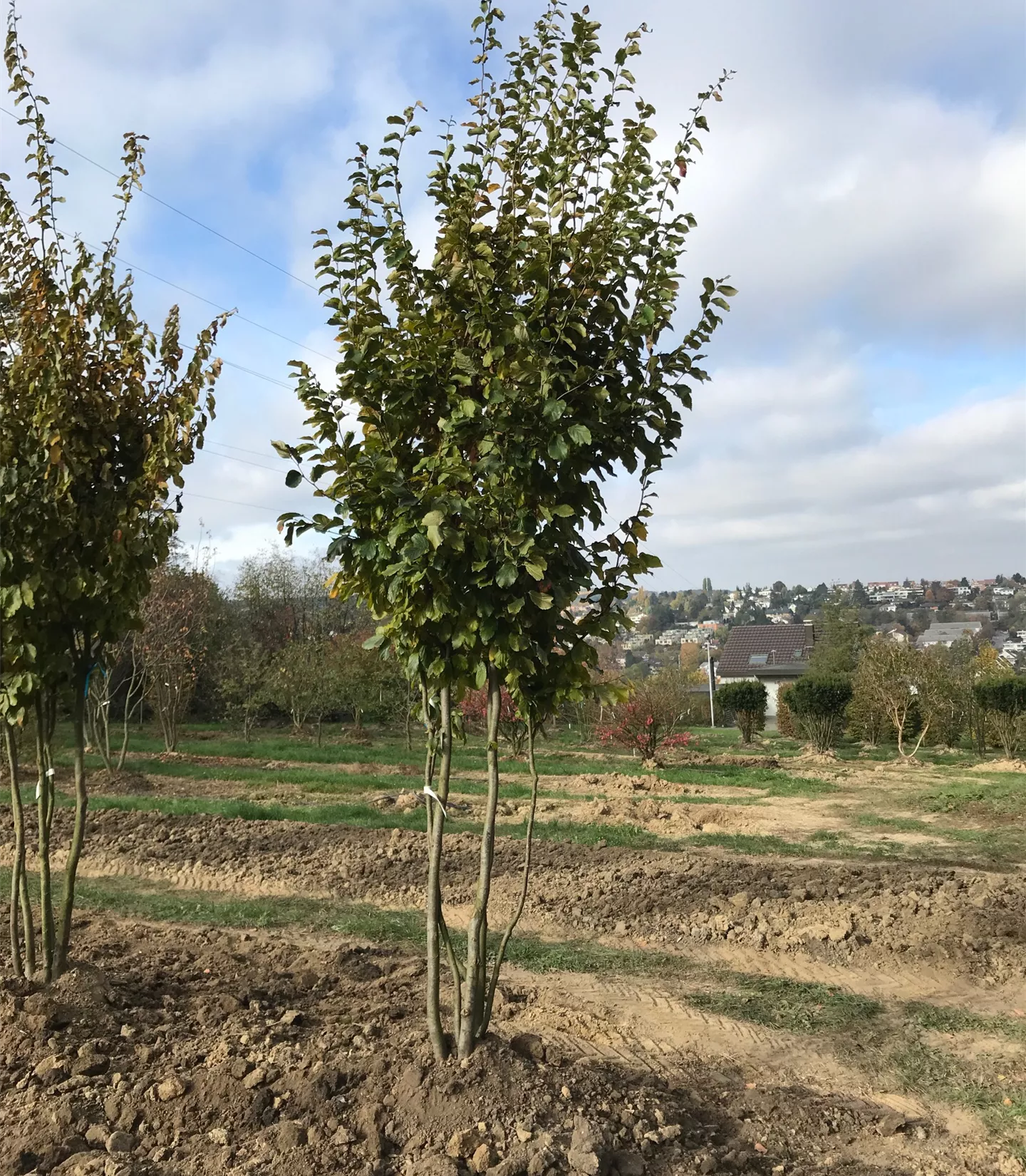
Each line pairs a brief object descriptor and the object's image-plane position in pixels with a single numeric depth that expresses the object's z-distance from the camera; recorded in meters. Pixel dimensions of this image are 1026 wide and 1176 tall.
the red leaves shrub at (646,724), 19.00
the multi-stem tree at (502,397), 3.44
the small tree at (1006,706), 21.83
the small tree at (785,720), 27.85
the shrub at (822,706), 22.83
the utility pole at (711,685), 35.88
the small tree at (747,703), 26.09
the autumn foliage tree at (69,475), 4.45
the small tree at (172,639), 18.52
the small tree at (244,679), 24.08
